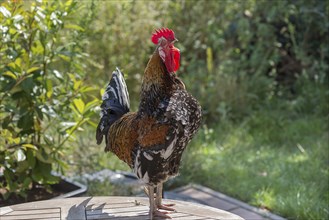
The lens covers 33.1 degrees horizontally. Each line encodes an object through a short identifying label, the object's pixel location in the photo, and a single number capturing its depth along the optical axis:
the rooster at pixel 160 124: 3.02
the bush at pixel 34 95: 4.16
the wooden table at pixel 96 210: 3.03
